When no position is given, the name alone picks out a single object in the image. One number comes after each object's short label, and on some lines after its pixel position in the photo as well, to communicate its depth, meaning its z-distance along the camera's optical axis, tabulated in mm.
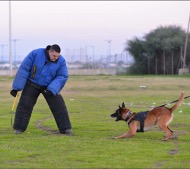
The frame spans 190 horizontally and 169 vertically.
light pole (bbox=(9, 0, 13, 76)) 65919
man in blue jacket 14070
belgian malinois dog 13211
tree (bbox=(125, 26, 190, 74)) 70000
